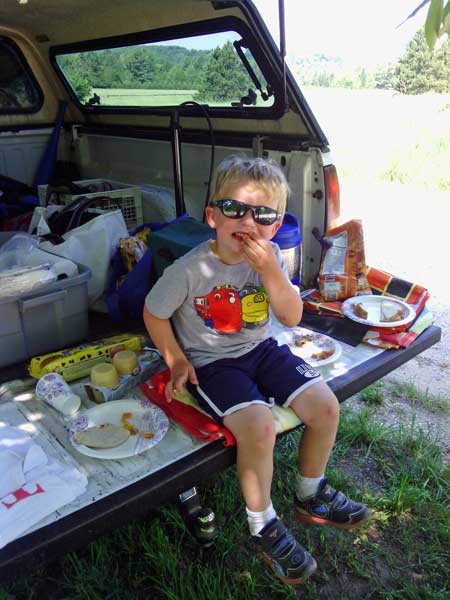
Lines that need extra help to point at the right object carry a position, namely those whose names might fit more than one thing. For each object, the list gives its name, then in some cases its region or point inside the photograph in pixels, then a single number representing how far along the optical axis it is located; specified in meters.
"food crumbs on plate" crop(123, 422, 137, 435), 1.80
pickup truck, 1.62
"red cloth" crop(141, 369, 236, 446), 1.74
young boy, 1.77
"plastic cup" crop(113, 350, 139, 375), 2.12
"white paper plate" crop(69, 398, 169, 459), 1.69
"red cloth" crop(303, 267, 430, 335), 2.66
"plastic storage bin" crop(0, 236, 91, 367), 2.17
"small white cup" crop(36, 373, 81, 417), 1.90
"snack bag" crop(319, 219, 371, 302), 2.72
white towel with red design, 1.41
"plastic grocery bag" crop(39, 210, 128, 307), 2.89
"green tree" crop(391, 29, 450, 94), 29.94
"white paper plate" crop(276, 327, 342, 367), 2.25
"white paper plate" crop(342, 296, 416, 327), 2.44
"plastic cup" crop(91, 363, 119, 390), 2.00
